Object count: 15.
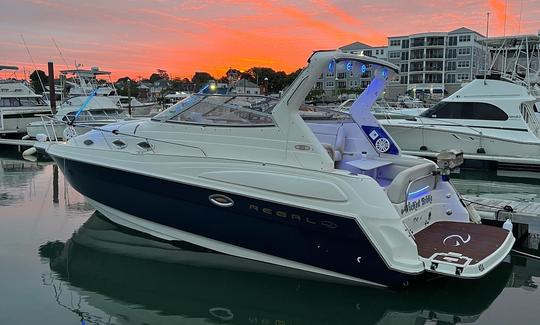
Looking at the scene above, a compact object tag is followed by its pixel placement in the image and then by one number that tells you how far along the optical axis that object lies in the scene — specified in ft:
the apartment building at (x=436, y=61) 226.99
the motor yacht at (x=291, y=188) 17.12
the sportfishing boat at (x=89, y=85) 84.89
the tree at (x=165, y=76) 311.47
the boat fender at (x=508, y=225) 21.98
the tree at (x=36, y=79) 218.09
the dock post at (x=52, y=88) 77.22
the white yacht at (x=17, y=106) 75.72
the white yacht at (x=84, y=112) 67.21
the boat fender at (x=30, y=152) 54.19
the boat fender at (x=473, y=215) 22.39
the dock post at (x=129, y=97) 94.32
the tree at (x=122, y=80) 319.10
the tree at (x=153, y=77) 383.86
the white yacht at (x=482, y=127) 47.24
